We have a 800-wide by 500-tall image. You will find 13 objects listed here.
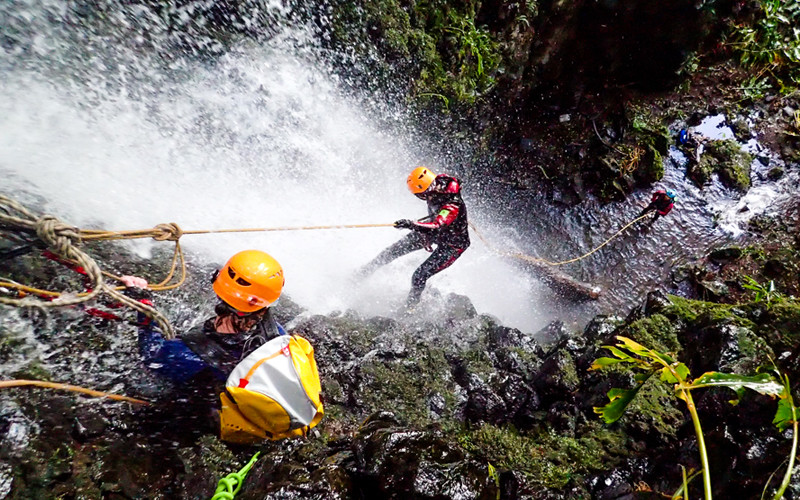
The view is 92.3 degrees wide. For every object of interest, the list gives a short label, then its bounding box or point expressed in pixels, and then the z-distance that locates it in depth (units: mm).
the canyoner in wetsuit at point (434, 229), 5719
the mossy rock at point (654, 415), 3281
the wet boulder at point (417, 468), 2359
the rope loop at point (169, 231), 2924
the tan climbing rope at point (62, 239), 2168
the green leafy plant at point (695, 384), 1677
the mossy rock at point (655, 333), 4168
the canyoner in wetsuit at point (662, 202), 8422
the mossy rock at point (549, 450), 3143
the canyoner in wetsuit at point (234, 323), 2752
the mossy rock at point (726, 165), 9227
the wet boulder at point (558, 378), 4160
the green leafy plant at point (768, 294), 4089
